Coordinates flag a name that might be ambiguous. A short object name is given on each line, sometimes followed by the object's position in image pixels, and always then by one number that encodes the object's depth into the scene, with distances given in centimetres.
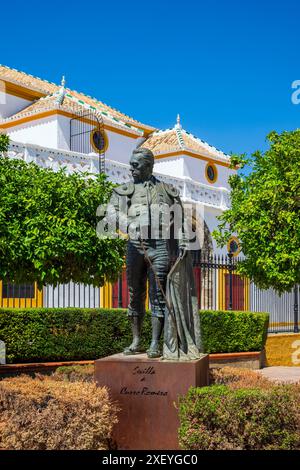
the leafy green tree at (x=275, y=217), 1490
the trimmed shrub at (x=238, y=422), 572
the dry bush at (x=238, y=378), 700
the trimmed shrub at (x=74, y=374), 752
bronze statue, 664
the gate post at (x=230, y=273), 1722
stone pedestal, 626
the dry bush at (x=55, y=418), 559
